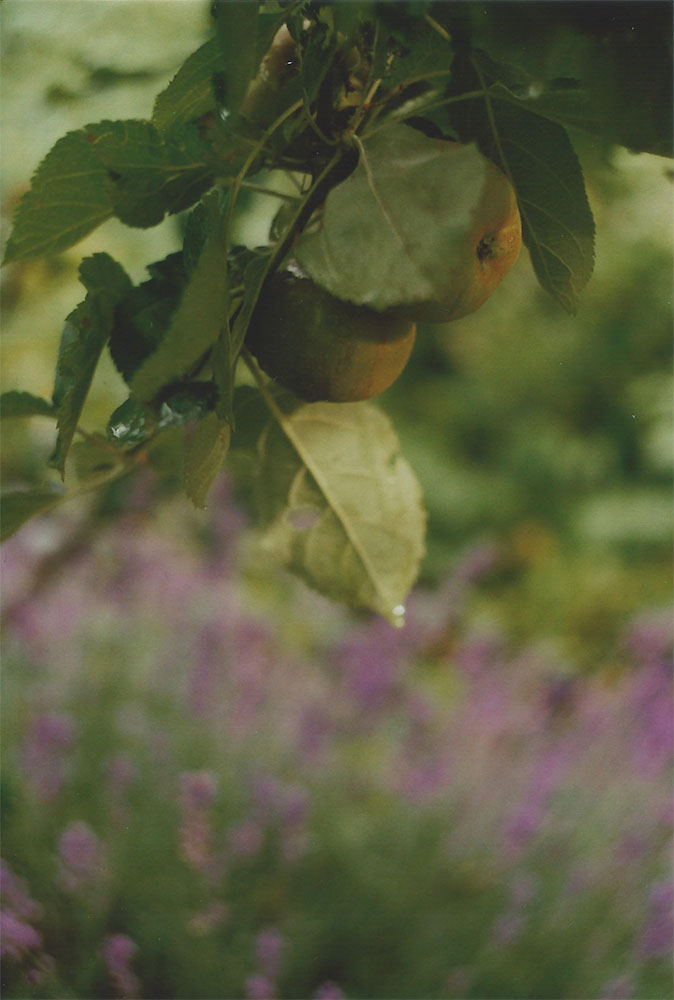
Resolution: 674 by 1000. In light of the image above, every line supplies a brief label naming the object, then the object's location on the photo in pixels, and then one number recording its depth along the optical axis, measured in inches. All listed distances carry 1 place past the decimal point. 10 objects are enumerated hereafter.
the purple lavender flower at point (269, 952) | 72.5
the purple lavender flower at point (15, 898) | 66.9
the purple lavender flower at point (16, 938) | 61.6
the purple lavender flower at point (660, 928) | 83.4
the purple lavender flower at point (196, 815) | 71.3
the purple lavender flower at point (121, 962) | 64.4
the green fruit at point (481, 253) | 35.6
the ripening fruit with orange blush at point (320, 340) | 37.0
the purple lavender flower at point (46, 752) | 85.3
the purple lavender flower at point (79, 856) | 72.0
